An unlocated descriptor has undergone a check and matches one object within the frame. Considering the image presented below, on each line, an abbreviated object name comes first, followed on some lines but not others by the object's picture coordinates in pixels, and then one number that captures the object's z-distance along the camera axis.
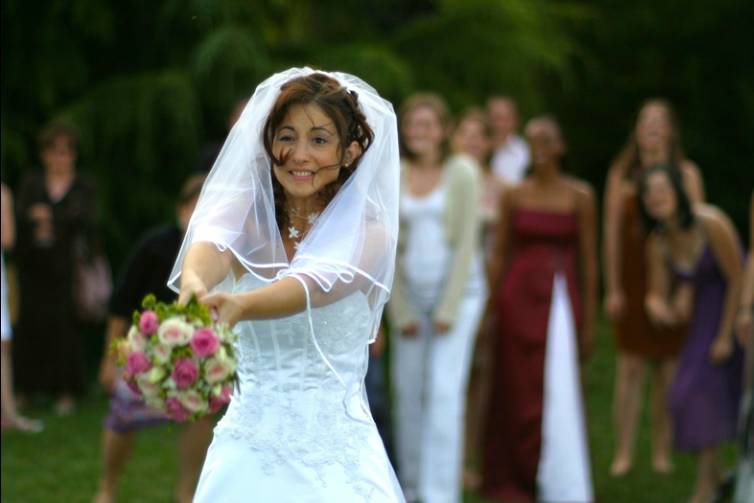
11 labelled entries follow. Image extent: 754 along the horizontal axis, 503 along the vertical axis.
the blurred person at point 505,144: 21.70
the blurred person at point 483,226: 17.77
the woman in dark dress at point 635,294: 17.76
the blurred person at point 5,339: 11.08
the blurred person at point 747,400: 13.81
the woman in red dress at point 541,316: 16.37
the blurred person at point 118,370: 13.75
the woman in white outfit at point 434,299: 15.61
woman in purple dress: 15.29
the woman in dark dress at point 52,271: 20.60
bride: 7.93
